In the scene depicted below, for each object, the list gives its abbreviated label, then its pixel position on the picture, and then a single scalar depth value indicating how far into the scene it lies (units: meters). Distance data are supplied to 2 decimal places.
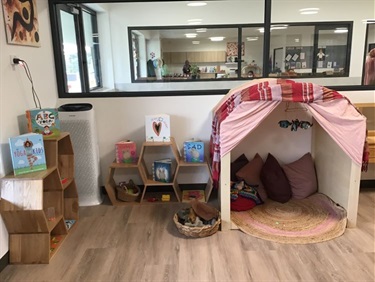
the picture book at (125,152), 3.23
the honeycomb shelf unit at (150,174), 3.17
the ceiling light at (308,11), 3.93
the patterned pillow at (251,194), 3.05
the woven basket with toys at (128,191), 3.29
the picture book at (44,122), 2.46
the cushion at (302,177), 3.22
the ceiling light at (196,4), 3.52
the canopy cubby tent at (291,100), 2.47
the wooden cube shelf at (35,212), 2.17
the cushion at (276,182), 3.16
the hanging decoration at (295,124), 3.22
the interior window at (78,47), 3.38
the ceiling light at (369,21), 4.09
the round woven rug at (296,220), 2.56
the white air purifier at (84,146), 3.05
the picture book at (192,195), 3.29
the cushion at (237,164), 3.31
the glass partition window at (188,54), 3.59
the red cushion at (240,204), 2.98
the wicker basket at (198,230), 2.53
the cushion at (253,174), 3.20
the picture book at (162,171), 3.22
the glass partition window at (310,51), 3.58
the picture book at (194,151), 3.17
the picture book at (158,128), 3.13
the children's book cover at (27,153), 2.21
